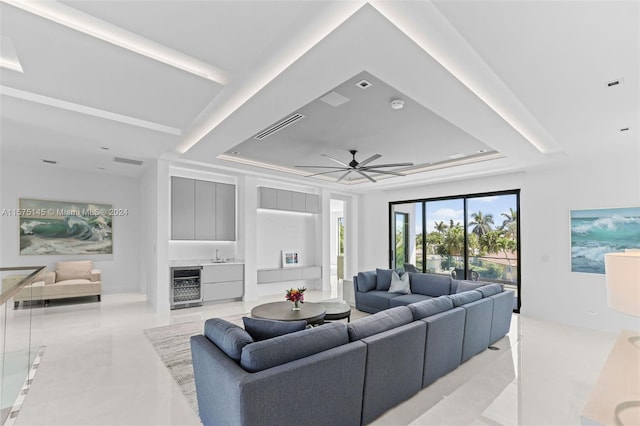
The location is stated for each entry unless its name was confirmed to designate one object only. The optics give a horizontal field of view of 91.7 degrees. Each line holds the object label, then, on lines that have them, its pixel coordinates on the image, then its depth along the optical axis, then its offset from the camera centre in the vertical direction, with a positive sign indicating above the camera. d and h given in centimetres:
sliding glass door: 617 -44
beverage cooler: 588 -132
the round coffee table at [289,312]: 367 -118
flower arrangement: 396 -100
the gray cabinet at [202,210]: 619 +19
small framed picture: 783 -103
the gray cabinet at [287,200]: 722 +45
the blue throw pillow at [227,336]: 196 -79
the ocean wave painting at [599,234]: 469 -28
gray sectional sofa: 177 -100
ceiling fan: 492 +81
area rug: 291 -159
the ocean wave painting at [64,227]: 634 -17
